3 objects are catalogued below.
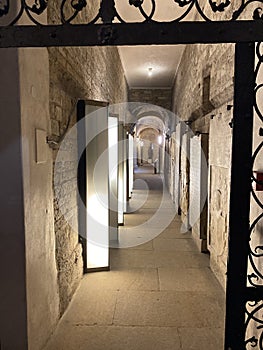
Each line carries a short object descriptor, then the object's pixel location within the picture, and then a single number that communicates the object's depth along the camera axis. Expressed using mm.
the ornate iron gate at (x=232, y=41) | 1009
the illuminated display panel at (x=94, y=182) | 3004
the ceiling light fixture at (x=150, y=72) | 7339
